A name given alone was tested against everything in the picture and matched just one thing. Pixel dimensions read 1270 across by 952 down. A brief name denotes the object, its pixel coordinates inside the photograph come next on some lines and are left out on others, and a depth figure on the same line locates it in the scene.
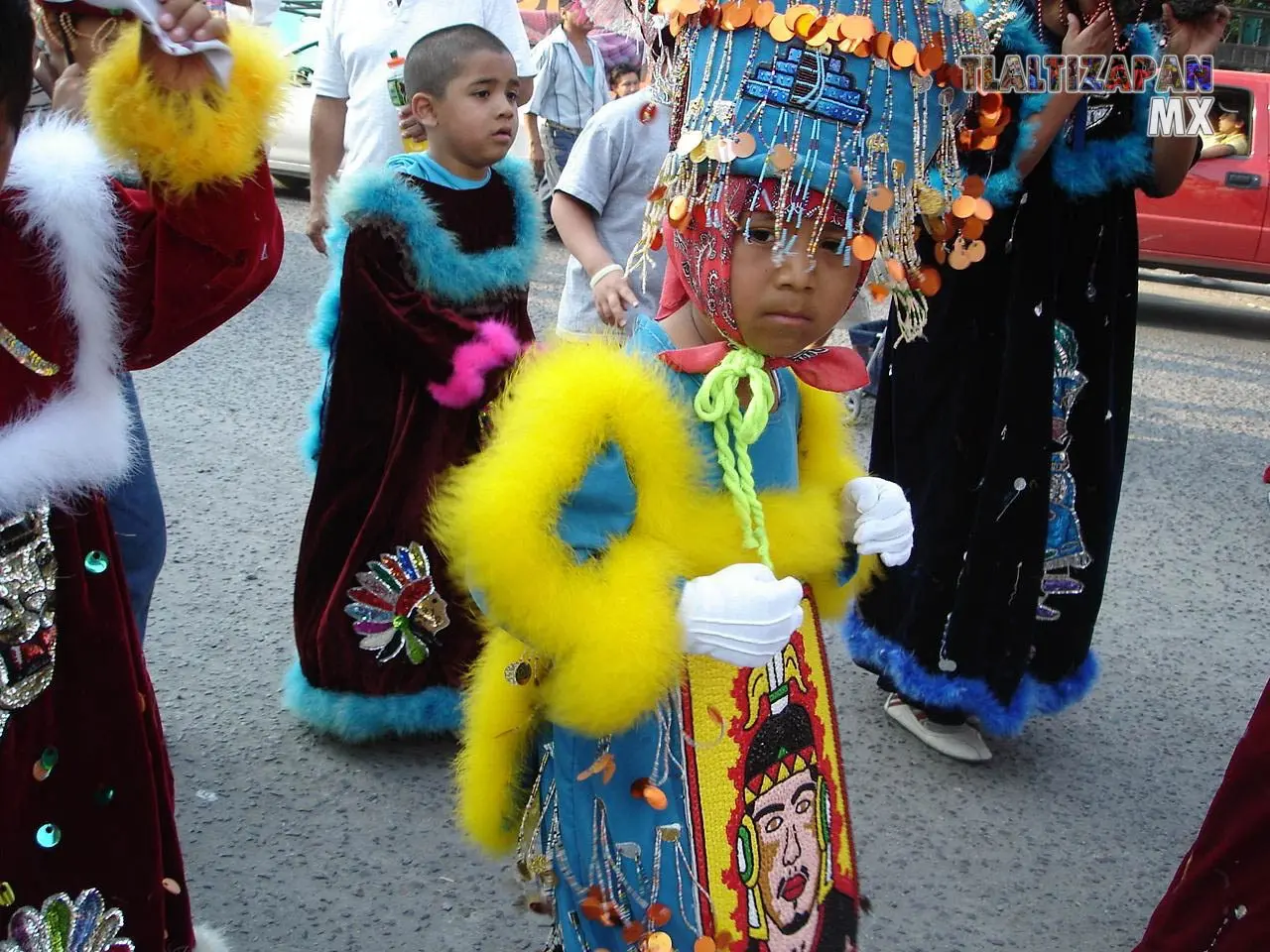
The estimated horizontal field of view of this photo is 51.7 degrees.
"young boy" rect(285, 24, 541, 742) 3.08
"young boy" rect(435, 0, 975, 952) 1.61
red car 9.64
